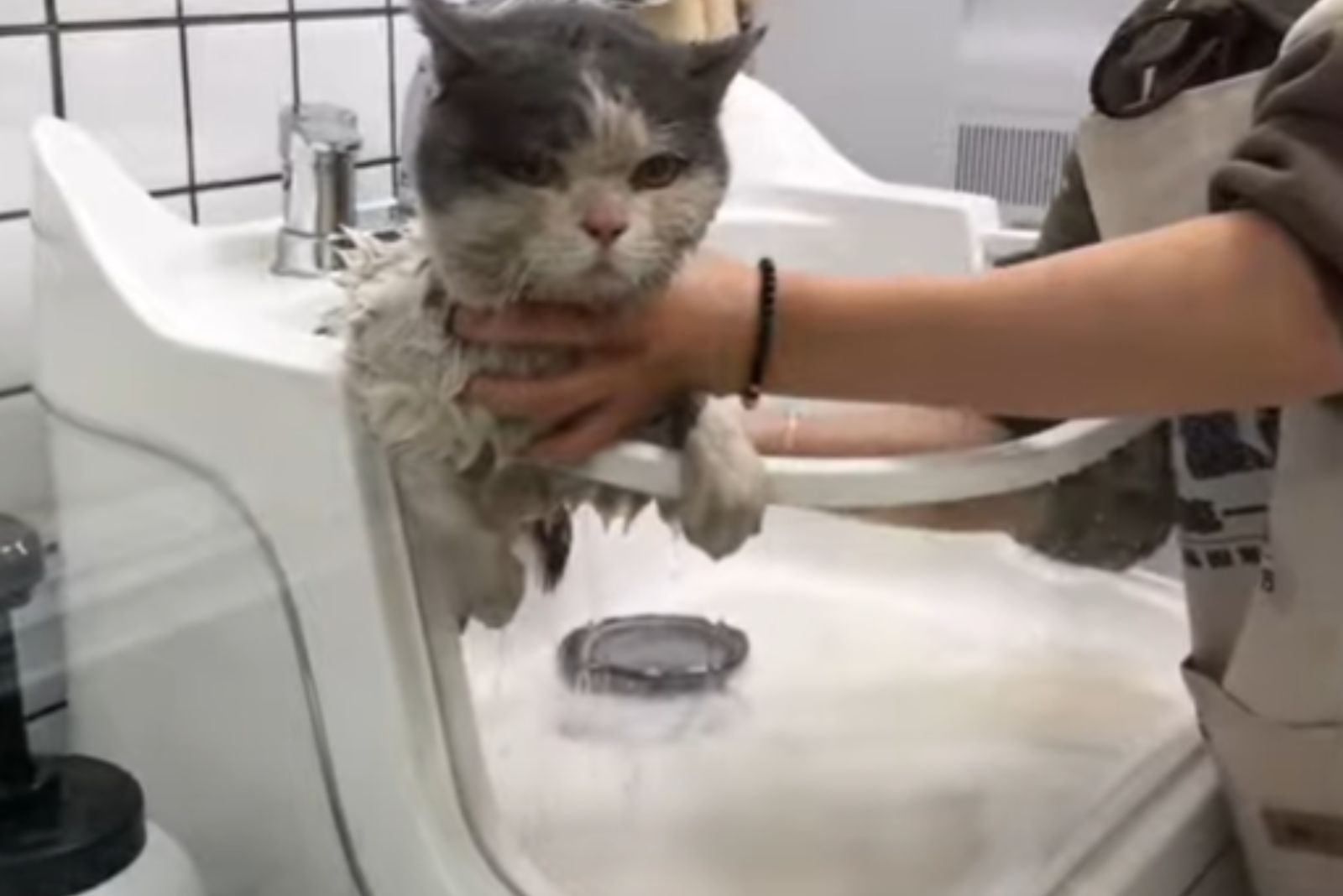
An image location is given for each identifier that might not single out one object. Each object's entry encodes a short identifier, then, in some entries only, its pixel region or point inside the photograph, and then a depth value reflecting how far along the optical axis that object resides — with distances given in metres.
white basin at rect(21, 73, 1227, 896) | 0.74
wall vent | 1.50
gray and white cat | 0.64
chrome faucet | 0.96
